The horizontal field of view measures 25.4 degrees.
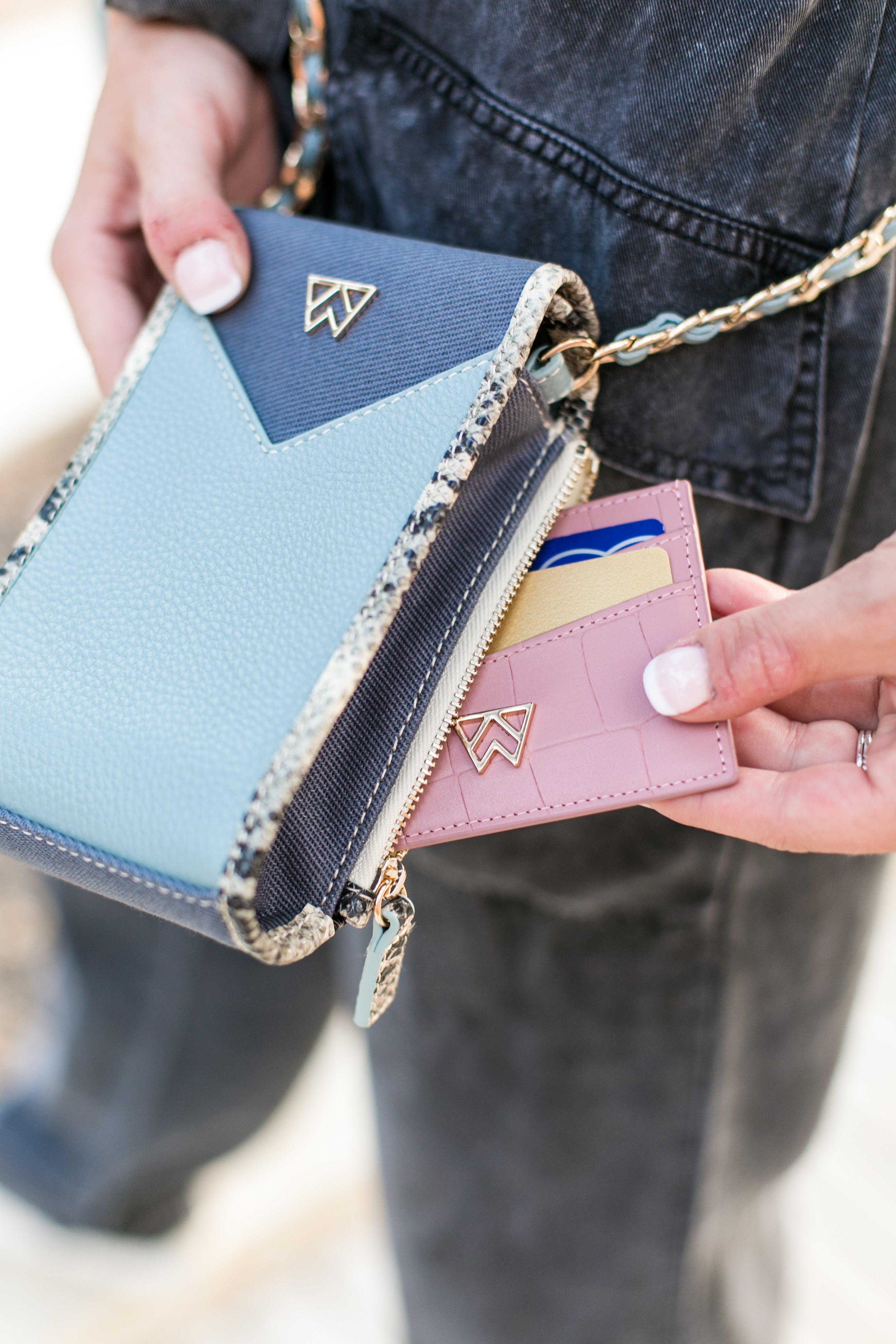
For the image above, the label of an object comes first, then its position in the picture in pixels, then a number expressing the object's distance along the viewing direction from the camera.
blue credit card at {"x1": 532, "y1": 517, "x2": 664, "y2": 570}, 0.47
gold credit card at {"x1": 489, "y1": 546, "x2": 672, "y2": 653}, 0.46
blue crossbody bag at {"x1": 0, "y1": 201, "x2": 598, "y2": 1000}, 0.42
